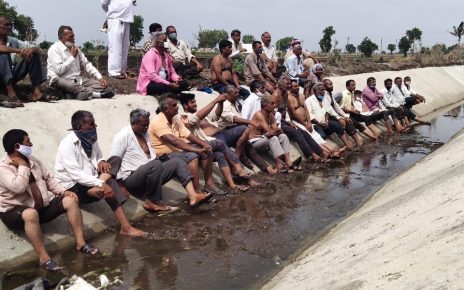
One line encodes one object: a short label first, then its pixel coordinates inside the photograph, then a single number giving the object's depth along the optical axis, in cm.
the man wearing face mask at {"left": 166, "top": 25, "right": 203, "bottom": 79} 1015
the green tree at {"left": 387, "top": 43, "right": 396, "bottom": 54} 7506
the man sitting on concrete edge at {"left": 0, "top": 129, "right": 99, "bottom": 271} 462
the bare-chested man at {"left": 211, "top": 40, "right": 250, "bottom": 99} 959
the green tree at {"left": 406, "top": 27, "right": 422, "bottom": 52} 5225
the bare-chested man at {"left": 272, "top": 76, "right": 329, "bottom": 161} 945
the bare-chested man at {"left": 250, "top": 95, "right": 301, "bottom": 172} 832
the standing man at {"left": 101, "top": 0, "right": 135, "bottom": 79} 965
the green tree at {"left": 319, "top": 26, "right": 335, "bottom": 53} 5248
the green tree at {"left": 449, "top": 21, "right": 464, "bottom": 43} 4448
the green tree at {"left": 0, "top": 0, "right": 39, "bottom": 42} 3047
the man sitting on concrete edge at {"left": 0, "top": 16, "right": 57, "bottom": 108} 680
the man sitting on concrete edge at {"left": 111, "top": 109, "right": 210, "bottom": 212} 616
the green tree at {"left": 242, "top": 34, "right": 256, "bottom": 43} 5035
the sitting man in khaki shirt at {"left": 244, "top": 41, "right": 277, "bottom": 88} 1099
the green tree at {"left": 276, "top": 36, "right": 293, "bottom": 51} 6448
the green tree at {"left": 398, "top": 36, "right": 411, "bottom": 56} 5269
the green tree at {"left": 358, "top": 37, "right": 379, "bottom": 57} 5082
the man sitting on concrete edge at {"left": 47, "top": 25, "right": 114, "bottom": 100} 765
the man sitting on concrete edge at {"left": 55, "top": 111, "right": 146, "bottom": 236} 534
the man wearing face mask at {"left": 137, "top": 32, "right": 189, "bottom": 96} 866
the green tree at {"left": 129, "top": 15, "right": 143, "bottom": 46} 4591
